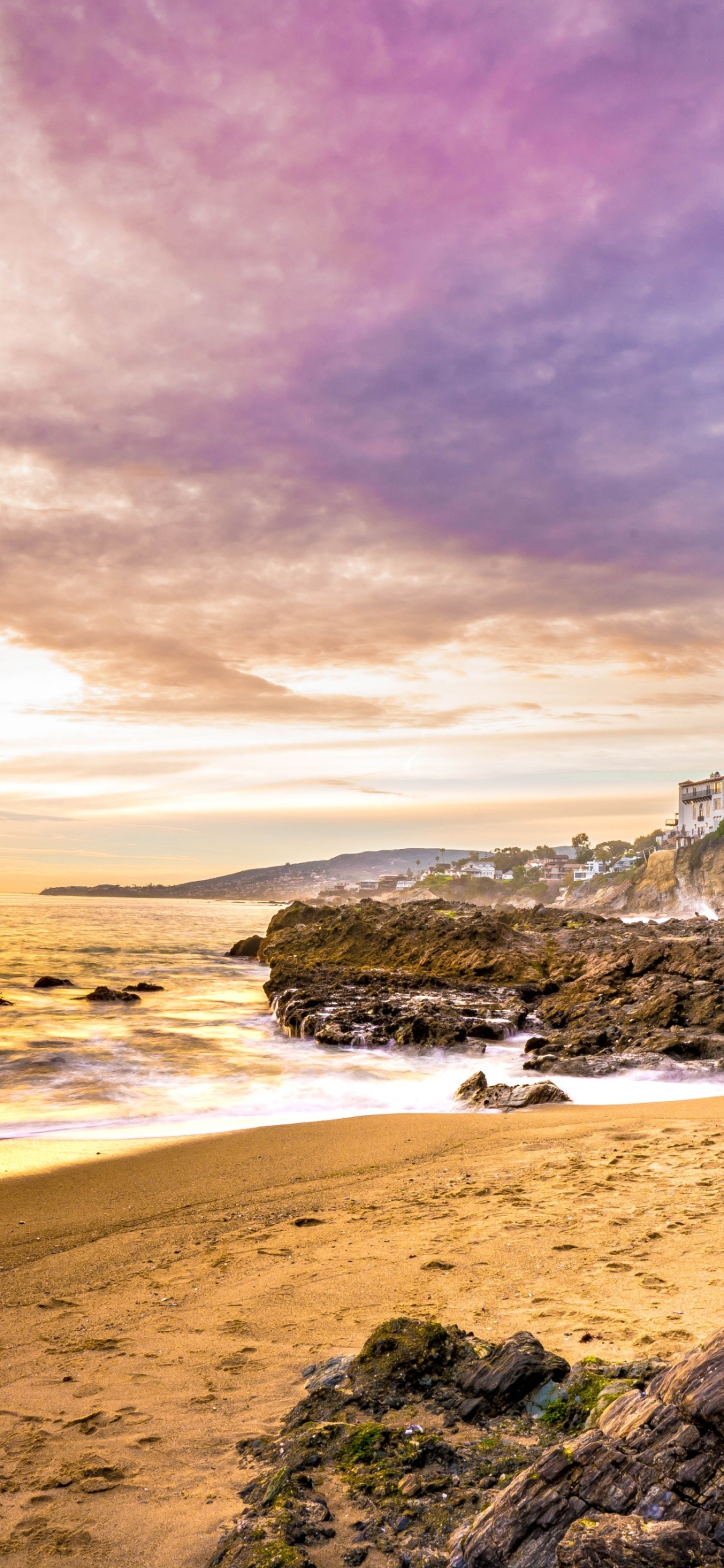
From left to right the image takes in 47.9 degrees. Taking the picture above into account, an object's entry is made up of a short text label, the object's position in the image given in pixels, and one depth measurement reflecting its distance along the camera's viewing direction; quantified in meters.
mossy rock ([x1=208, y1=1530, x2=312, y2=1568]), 2.75
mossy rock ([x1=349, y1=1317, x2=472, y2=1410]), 3.76
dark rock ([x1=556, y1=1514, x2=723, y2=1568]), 2.25
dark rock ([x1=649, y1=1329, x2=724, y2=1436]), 2.55
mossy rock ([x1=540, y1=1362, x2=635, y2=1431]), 3.22
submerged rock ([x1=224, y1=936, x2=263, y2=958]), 48.34
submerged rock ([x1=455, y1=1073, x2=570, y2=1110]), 12.05
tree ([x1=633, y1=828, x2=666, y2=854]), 177.75
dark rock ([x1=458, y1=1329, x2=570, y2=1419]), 3.57
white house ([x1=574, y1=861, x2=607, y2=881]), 175.62
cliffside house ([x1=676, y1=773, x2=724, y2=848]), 114.62
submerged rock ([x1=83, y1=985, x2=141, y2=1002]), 26.96
